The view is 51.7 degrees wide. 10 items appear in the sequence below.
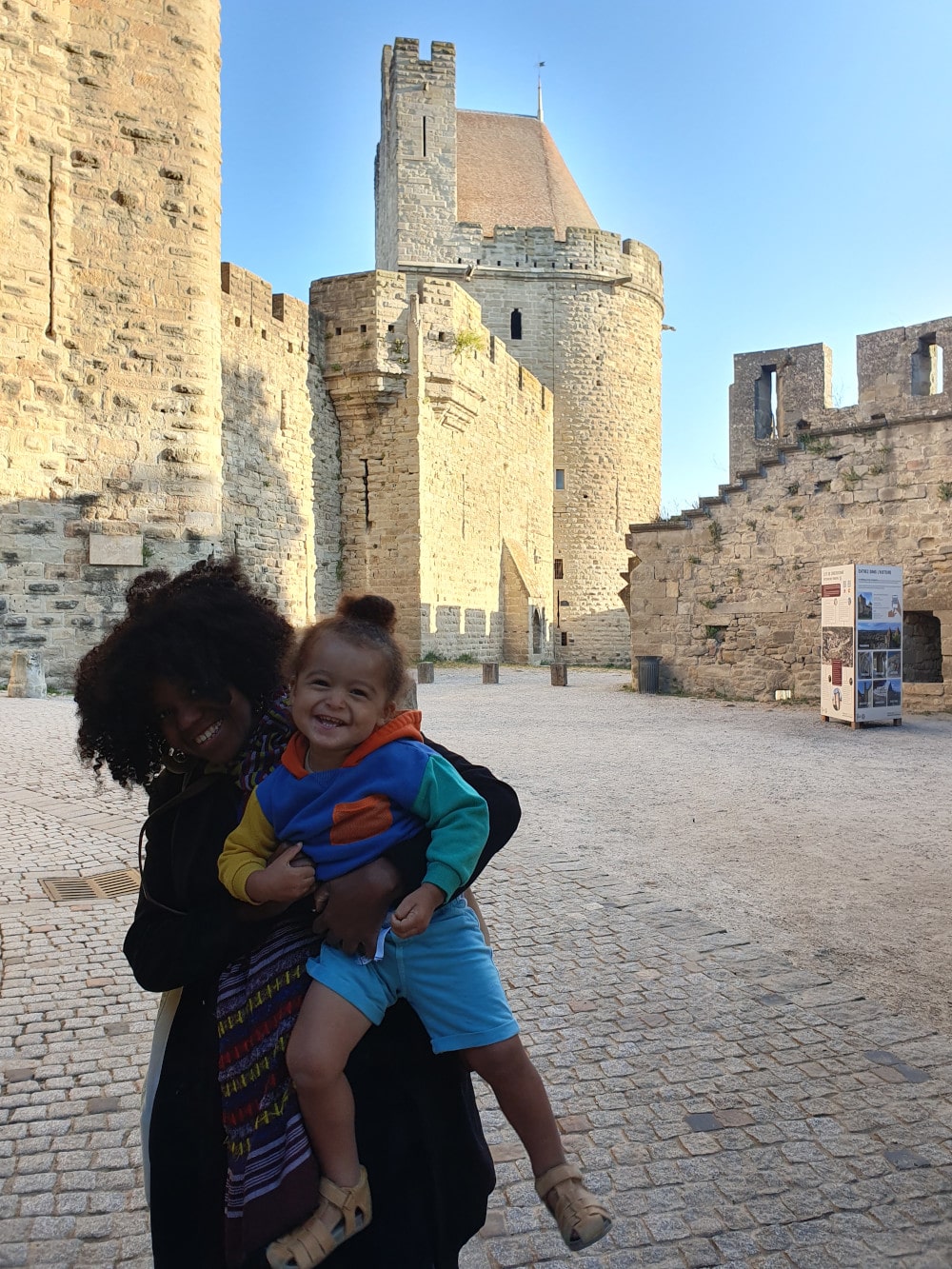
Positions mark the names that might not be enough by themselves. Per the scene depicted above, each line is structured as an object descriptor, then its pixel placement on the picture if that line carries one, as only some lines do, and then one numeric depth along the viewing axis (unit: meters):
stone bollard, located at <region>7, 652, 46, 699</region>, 10.46
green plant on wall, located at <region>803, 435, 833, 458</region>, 13.45
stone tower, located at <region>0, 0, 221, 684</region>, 10.93
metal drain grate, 4.40
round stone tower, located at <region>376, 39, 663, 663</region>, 30.52
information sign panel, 11.17
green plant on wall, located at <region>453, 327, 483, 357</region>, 21.97
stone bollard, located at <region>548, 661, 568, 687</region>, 17.59
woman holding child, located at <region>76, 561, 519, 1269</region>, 1.48
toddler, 1.45
